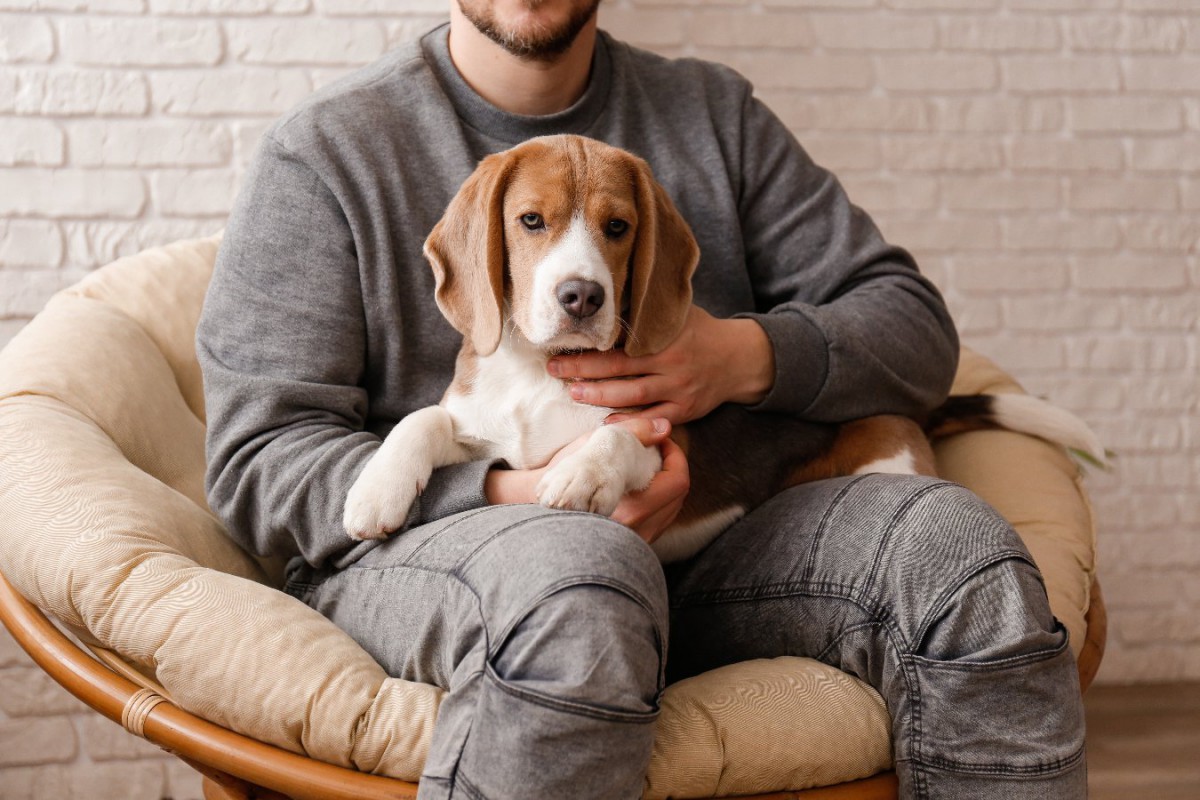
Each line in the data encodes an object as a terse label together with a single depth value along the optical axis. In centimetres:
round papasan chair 131
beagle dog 148
